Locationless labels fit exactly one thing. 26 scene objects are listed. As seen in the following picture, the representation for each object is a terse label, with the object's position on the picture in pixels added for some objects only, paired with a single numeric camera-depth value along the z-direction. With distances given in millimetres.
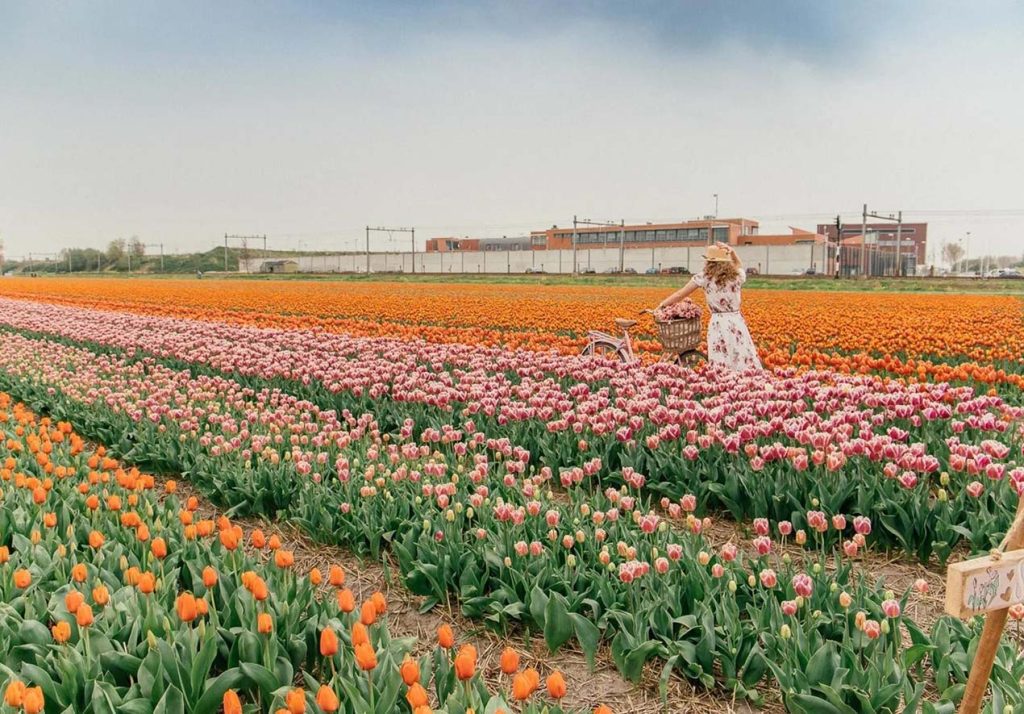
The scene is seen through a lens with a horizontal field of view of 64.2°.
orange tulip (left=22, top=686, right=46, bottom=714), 2375
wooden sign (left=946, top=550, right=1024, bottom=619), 1827
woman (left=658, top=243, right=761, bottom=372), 9516
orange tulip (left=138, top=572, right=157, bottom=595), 3183
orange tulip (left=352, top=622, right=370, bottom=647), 2635
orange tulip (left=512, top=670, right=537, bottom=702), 2342
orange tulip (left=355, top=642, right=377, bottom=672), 2543
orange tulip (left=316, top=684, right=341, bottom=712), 2314
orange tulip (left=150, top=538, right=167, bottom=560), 3602
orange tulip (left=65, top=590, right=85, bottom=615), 2986
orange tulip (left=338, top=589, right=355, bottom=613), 3000
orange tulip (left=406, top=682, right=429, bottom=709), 2254
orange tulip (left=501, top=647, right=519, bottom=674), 2519
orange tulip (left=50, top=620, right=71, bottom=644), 2908
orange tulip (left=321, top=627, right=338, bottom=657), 2725
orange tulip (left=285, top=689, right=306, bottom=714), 2363
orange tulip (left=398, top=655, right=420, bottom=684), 2471
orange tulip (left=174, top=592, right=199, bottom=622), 2877
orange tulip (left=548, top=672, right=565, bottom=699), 2432
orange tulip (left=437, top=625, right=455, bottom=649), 2746
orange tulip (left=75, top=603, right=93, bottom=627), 2920
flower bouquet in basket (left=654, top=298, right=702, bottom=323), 9633
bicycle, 9812
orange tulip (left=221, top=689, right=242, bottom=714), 2291
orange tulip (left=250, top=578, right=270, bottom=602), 3105
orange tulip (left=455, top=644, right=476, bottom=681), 2559
